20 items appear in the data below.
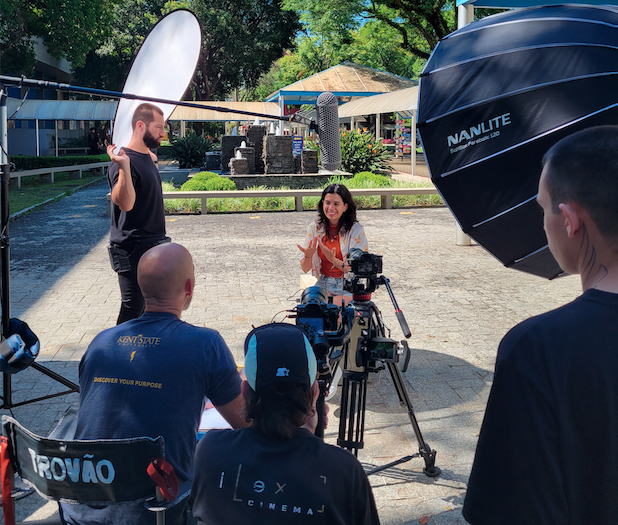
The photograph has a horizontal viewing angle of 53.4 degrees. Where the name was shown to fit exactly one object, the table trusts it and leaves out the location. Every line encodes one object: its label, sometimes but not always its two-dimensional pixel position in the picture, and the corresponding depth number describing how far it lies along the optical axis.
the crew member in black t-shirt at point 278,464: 1.80
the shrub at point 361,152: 21.69
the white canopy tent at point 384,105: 22.61
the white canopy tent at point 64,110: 33.56
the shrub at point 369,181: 18.73
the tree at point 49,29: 29.66
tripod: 3.36
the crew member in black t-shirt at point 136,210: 4.65
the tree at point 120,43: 49.69
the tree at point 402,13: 25.83
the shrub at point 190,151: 32.34
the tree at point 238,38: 47.44
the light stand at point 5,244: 4.03
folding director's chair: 2.09
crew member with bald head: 2.37
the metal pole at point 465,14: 9.91
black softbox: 2.41
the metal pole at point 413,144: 23.48
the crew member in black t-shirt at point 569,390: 1.35
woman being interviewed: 5.16
